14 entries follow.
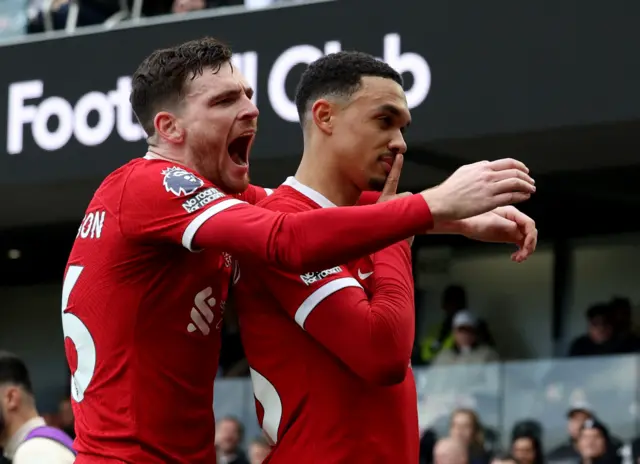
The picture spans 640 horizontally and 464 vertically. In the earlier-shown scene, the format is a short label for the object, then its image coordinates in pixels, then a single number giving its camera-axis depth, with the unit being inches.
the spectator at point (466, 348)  840.3
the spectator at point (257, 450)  784.3
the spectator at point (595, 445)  731.4
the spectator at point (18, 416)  436.5
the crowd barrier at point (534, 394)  776.9
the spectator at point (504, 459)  732.3
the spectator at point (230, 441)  823.1
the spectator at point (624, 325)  807.7
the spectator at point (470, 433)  755.4
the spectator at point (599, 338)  807.7
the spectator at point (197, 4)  802.8
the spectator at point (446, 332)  864.9
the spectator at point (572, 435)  752.8
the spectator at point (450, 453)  729.6
